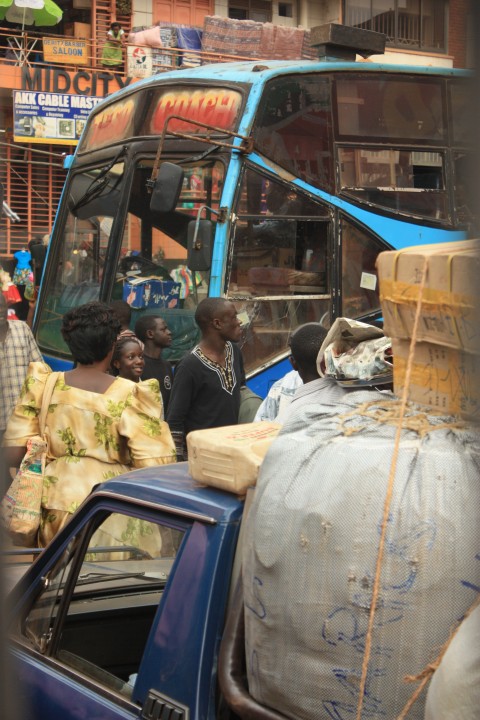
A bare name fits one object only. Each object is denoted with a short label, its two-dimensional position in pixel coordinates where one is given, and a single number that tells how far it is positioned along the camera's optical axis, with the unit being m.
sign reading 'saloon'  20.06
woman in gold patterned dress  3.92
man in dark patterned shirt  5.42
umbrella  17.47
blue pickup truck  2.29
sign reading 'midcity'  19.95
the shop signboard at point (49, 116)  19.28
